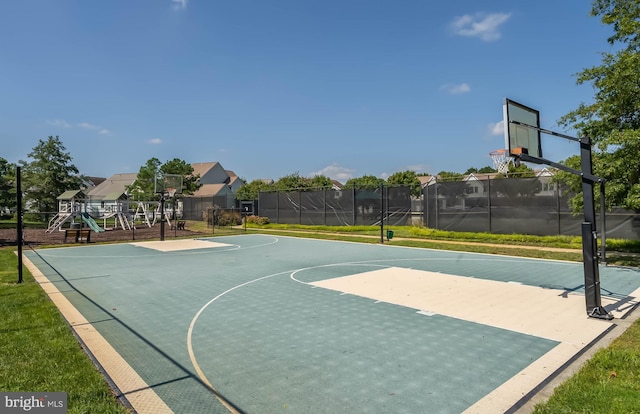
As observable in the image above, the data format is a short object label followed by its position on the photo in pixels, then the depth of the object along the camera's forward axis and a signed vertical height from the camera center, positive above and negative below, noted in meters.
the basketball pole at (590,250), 6.31 -0.64
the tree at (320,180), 62.51 +5.75
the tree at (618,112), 10.05 +2.80
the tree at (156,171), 44.88 +5.34
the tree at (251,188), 56.79 +4.50
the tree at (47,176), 36.44 +4.20
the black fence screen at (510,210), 15.88 +0.12
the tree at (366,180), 62.99 +5.73
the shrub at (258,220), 32.16 -0.31
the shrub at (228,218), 32.22 -0.11
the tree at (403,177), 62.04 +5.93
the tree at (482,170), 97.10 +11.25
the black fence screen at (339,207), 25.42 +0.62
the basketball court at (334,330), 3.88 -1.73
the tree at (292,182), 56.69 +5.26
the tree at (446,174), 66.25 +6.89
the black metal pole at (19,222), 9.09 -0.04
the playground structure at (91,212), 26.91 +0.52
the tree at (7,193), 35.28 +2.52
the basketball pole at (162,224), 21.07 -0.36
